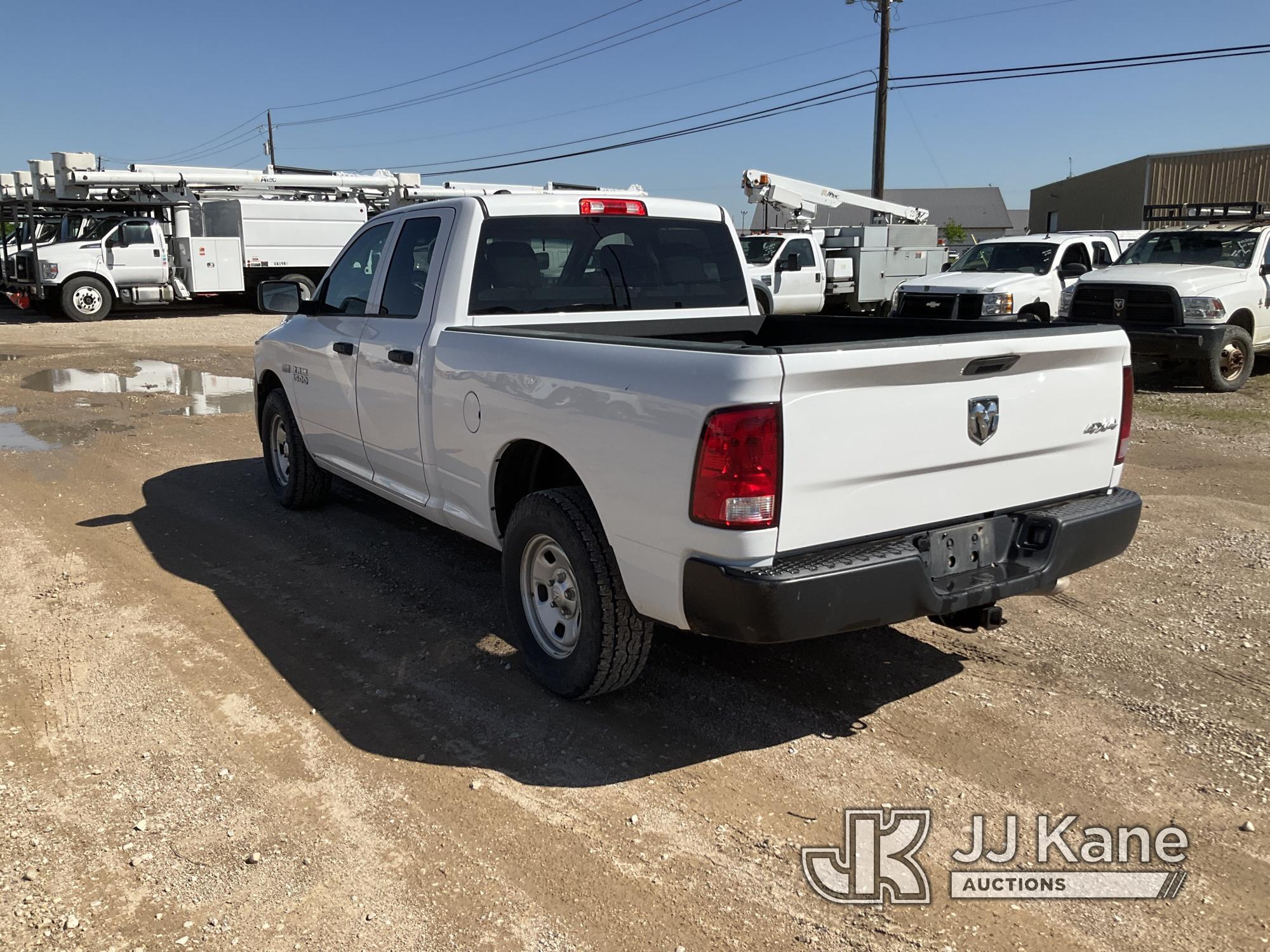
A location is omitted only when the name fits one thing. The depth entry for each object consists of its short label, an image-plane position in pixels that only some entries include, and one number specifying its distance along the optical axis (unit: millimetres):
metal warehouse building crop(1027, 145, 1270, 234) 39156
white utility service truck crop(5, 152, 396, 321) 22906
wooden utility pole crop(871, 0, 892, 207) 28828
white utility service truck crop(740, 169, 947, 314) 21156
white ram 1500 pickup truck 3238
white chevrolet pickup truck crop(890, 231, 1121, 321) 14180
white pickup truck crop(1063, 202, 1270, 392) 12102
